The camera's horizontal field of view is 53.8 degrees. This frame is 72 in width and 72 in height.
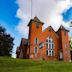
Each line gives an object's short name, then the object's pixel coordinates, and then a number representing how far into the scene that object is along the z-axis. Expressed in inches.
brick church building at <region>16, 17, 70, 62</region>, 737.5
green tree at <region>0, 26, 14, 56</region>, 681.5
